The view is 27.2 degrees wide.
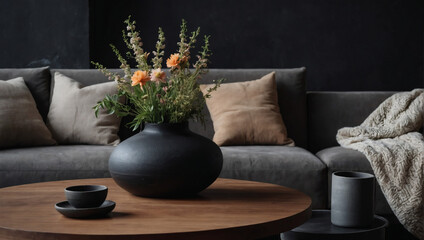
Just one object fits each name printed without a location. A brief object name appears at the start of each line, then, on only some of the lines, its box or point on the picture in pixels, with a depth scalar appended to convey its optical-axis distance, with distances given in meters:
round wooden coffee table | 1.79
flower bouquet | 2.16
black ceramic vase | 2.10
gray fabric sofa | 3.00
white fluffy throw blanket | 2.98
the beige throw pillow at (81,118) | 3.45
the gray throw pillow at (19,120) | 3.31
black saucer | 1.90
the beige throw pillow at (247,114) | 3.43
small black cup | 1.92
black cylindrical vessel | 2.14
